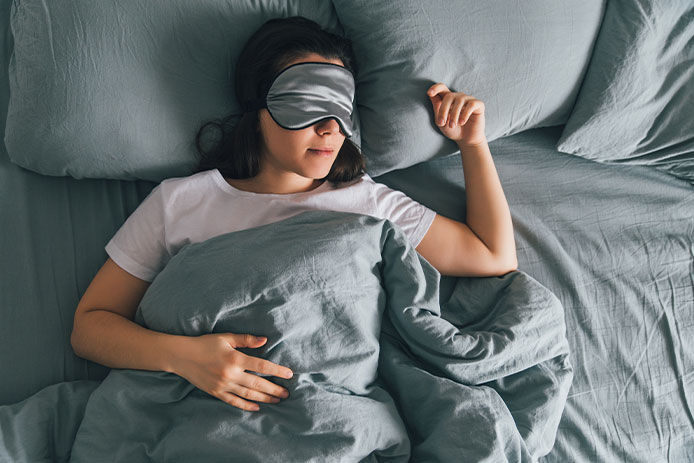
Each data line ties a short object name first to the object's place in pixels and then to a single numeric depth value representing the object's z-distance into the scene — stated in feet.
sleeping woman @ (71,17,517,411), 3.00
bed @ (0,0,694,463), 3.37
